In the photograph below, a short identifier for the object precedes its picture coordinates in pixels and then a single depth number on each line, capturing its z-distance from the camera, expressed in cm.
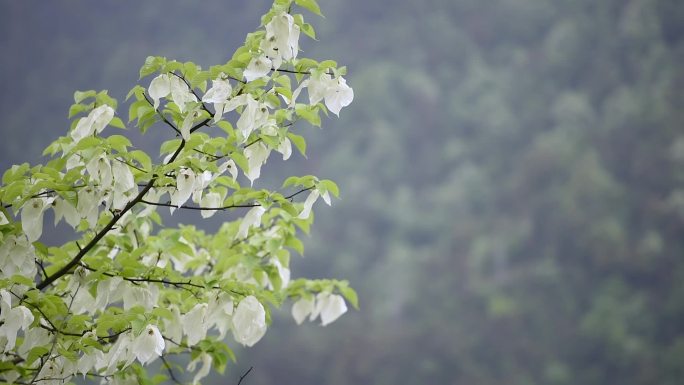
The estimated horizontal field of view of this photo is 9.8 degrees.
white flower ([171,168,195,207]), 1005
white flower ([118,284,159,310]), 1024
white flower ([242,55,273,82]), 1010
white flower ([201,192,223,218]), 1036
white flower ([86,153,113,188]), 1003
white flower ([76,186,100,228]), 1009
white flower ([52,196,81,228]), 1011
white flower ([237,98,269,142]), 1006
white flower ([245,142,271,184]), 1016
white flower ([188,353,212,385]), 1052
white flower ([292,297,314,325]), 1075
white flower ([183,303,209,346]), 1019
